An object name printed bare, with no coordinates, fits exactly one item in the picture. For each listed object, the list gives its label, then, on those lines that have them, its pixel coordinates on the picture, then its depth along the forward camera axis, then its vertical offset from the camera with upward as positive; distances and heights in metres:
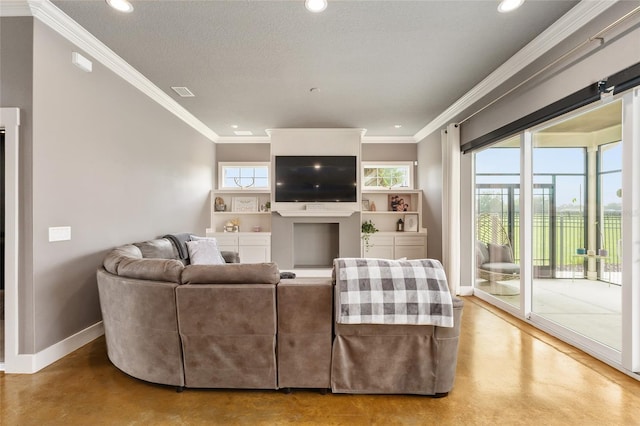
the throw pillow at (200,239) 4.30 -0.37
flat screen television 6.05 +0.63
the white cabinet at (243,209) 6.70 +0.06
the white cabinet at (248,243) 6.28 -0.61
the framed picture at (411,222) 6.63 -0.23
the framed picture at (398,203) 6.75 +0.18
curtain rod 2.11 +1.28
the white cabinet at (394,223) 6.40 -0.25
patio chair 4.01 -0.54
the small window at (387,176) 6.87 +0.76
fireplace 6.17 -0.45
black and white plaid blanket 2.01 -0.54
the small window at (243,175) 6.88 +0.78
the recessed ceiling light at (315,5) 2.49 +1.61
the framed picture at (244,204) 6.78 +0.16
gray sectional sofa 2.07 -0.81
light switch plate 2.62 -0.18
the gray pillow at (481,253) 4.54 -0.60
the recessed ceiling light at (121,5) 2.49 +1.62
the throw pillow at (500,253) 4.02 -0.54
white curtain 4.75 -0.02
